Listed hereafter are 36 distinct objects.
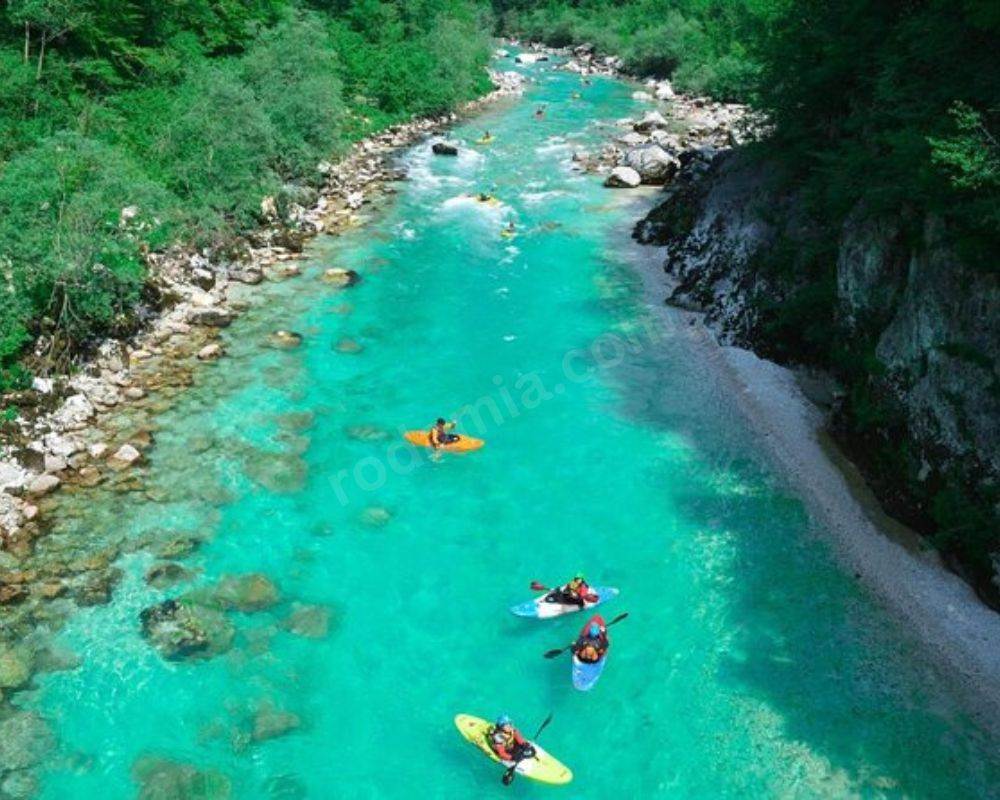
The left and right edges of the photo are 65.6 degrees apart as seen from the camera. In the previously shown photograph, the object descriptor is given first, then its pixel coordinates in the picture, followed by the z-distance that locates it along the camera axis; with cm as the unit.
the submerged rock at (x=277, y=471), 1922
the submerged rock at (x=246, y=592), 1590
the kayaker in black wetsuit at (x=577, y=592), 1608
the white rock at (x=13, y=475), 1762
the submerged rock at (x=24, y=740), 1258
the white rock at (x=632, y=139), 5135
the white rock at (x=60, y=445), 1881
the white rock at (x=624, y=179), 4328
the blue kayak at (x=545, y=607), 1605
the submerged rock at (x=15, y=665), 1373
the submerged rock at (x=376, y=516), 1856
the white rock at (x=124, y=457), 1895
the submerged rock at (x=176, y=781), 1241
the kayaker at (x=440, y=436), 2105
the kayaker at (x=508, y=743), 1298
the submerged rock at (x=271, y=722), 1350
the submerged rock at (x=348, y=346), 2573
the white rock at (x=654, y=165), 4378
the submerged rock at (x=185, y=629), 1476
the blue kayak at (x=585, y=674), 1465
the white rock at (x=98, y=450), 1914
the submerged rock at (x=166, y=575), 1604
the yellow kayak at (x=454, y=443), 2116
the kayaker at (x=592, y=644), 1493
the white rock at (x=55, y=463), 1831
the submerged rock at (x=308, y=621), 1554
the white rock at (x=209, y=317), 2577
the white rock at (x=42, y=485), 1769
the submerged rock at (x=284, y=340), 2533
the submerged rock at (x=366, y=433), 2138
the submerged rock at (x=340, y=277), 3017
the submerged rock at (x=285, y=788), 1256
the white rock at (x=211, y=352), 2392
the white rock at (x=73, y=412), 1984
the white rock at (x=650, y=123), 5538
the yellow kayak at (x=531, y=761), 1292
